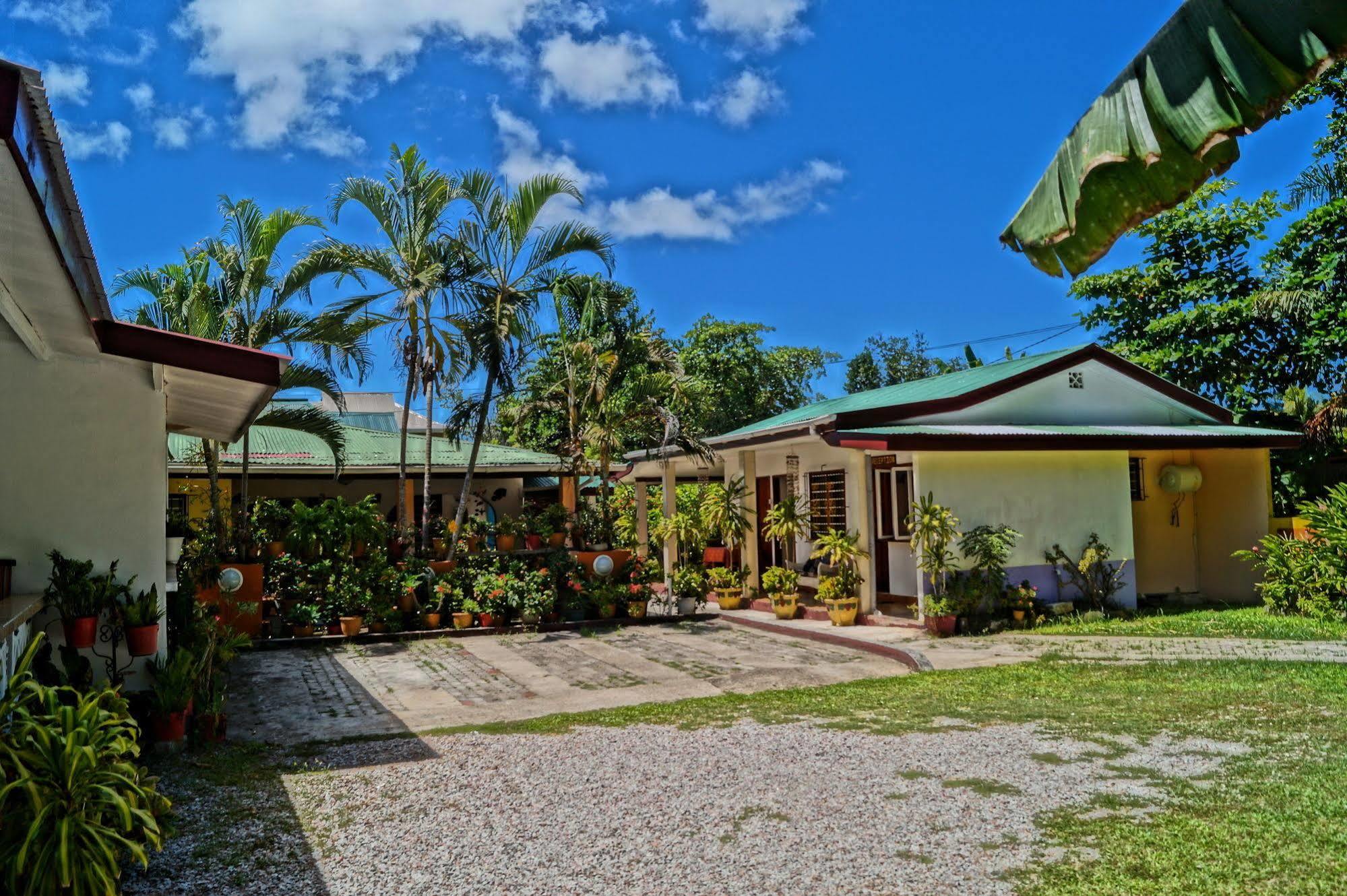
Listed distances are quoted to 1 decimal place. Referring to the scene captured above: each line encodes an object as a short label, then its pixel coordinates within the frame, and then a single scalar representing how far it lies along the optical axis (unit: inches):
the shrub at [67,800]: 140.4
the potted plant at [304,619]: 511.8
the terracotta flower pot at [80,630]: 254.5
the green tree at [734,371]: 1160.2
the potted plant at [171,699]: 266.8
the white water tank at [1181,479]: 586.6
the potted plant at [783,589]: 583.8
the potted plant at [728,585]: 652.7
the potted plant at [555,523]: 601.3
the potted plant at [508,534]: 591.5
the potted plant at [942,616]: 484.4
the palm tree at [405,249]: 542.3
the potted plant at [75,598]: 255.3
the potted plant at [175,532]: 342.3
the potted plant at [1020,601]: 498.6
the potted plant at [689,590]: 619.8
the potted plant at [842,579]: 531.8
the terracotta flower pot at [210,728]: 282.7
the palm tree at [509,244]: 545.6
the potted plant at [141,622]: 265.6
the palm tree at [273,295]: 524.4
